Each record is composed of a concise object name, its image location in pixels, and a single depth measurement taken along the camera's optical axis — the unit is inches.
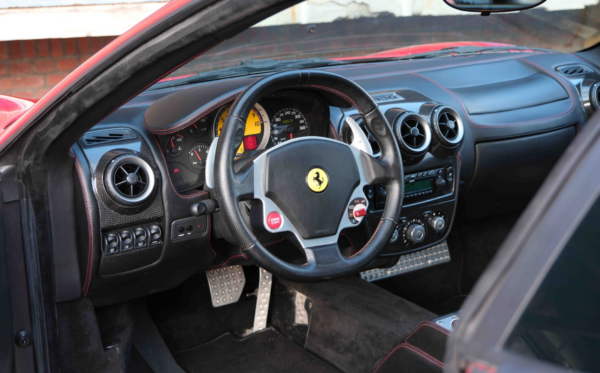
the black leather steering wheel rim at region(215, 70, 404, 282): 59.6
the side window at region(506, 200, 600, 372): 24.0
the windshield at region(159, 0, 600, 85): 96.3
